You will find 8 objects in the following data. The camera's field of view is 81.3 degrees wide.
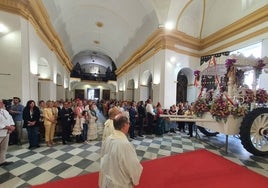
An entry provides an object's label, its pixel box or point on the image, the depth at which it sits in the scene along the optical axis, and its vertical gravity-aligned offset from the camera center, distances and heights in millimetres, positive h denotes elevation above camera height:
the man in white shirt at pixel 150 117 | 7188 -1248
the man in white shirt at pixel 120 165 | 1651 -807
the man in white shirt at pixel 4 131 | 3643 -1021
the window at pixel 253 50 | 6853 +2006
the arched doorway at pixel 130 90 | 16592 -28
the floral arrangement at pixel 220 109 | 4328 -501
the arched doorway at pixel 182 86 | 10317 +295
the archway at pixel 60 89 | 14227 -24
